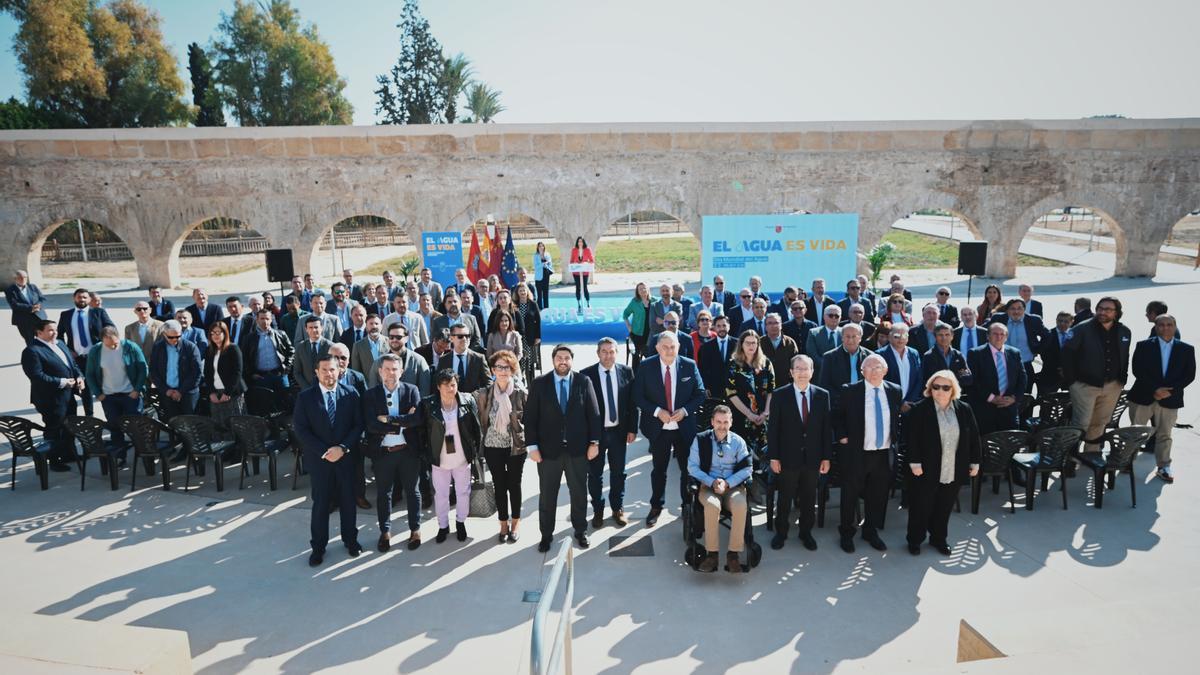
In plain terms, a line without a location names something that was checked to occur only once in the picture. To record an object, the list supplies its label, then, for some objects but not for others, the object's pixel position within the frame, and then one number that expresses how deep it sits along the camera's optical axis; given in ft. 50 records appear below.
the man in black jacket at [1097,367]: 21.36
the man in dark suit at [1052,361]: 24.06
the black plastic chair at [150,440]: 21.21
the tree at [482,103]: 171.42
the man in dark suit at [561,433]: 17.28
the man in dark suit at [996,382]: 20.52
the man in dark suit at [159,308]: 30.37
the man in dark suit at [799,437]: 16.90
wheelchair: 16.40
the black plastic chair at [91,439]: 21.42
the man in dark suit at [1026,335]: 25.00
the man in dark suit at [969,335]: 23.47
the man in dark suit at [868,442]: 16.90
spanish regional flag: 54.60
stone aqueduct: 66.90
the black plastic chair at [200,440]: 21.04
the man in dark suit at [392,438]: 17.48
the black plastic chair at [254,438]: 21.03
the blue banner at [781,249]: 43.04
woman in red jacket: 53.31
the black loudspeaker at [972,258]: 40.42
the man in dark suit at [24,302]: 32.89
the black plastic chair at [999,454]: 18.94
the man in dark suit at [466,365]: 20.85
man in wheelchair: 15.99
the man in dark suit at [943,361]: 20.90
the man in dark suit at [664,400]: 18.90
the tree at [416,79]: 153.99
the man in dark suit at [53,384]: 22.53
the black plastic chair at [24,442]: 21.44
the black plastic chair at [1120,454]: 18.95
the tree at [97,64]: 109.29
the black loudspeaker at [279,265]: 41.42
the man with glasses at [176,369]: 23.11
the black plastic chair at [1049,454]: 19.10
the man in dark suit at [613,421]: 18.66
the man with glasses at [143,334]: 26.11
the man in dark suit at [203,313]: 29.30
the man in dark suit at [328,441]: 16.83
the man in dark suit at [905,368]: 20.20
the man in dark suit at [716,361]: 22.85
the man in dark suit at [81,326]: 29.35
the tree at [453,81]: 156.46
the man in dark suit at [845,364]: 20.01
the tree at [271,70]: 139.74
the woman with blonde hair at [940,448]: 16.57
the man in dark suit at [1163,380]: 20.77
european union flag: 51.42
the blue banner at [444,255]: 54.54
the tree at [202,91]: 132.16
